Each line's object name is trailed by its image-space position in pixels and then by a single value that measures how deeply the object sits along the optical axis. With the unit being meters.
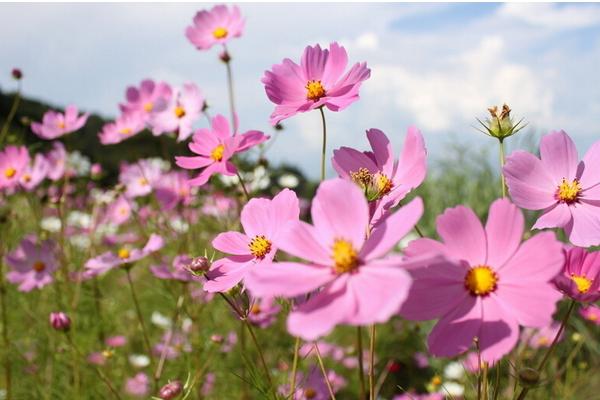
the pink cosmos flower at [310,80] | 0.69
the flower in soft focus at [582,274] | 0.51
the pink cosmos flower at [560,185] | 0.60
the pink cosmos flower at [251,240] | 0.58
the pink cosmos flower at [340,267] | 0.40
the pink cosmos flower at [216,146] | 0.73
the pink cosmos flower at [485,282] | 0.44
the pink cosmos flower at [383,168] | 0.57
